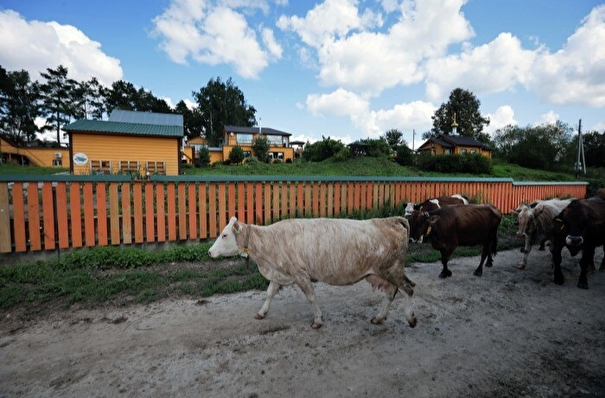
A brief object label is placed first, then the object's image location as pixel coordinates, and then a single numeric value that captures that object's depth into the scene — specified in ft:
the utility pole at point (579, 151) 104.99
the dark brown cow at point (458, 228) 17.50
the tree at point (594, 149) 143.33
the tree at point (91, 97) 172.86
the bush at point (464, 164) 91.04
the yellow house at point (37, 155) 117.80
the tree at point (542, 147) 120.78
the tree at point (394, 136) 201.56
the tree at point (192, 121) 193.47
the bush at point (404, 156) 101.91
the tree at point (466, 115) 183.52
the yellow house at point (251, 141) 142.36
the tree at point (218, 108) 186.50
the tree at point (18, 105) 153.79
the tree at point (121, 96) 185.78
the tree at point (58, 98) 162.09
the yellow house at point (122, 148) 62.23
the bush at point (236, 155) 116.16
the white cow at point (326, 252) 11.20
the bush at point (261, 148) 130.62
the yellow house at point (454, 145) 137.49
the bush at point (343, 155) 98.17
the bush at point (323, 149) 107.76
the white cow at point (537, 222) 19.57
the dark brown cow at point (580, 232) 15.89
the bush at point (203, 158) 117.54
